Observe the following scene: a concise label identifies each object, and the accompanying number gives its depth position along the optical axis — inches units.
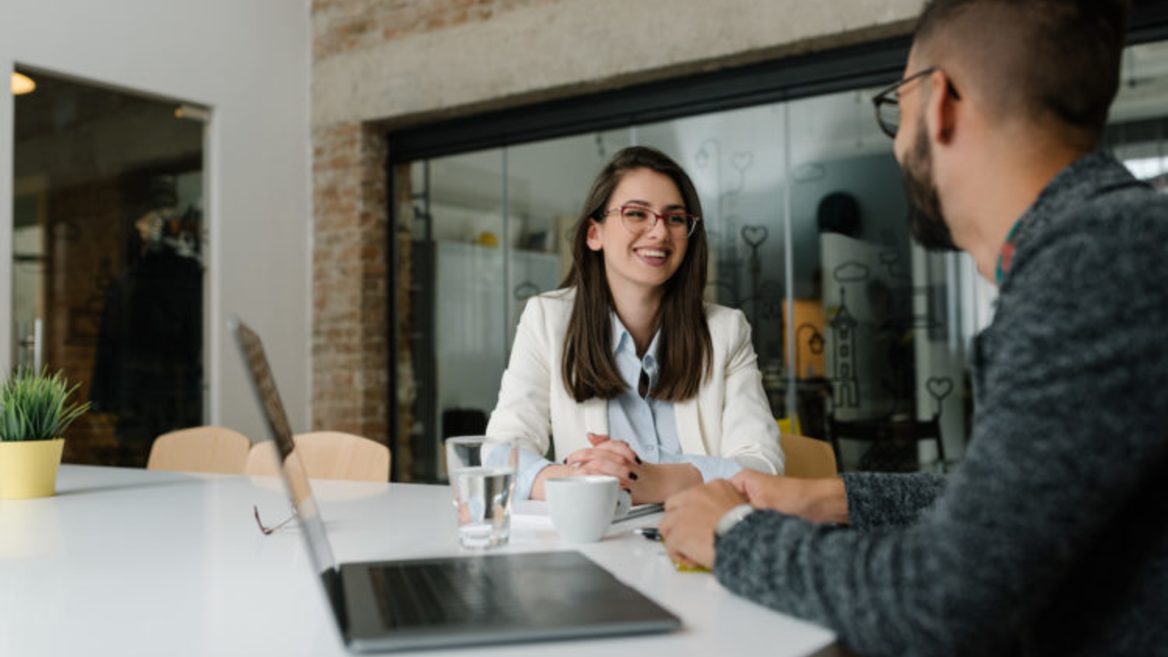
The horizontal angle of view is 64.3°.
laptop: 30.8
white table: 31.8
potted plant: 75.4
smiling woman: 79.2
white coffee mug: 47.8
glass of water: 48.1
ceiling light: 147.7
